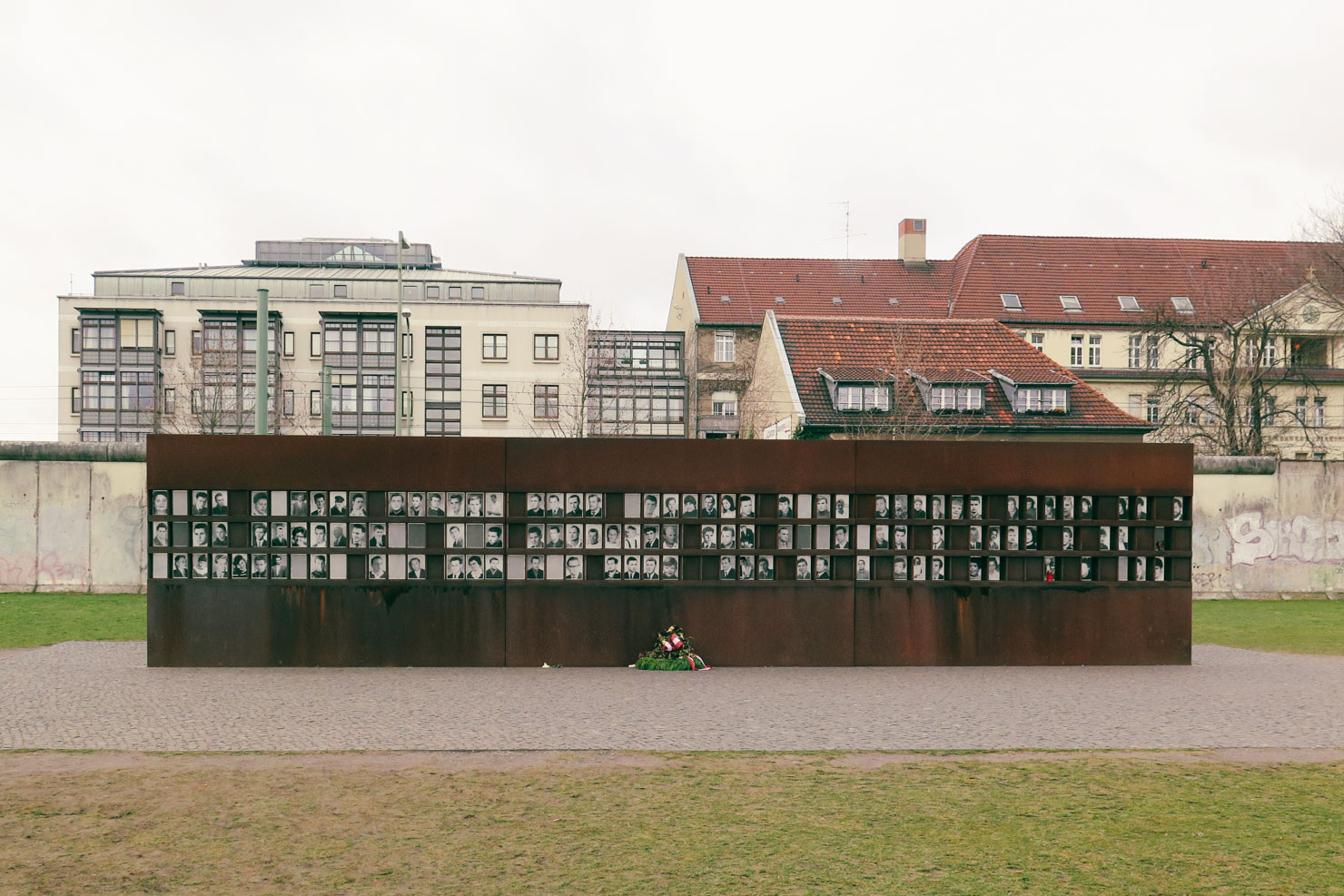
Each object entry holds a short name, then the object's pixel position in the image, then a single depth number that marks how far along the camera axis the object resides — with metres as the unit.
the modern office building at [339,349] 68.19
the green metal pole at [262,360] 18.80
